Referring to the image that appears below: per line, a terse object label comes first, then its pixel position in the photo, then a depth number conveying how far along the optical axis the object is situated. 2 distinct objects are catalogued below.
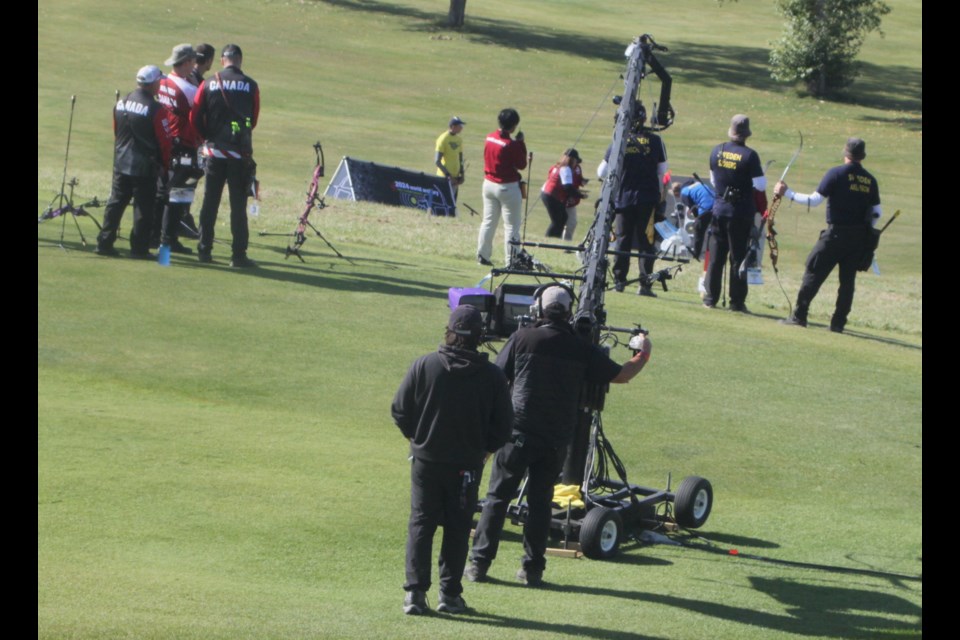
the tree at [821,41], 54.56
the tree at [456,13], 64.69
